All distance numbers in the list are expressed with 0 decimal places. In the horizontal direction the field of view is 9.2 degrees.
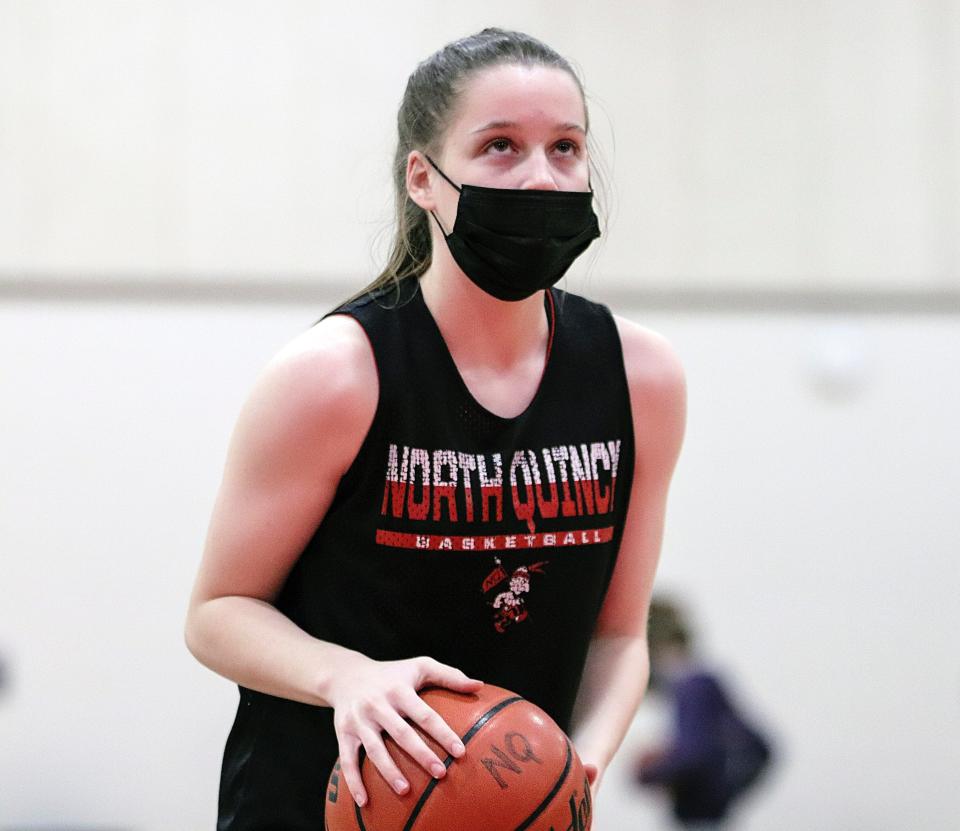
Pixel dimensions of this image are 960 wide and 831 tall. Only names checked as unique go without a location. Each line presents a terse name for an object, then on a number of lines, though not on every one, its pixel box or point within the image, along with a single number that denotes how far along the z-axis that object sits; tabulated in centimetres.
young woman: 554
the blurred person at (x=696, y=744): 866
